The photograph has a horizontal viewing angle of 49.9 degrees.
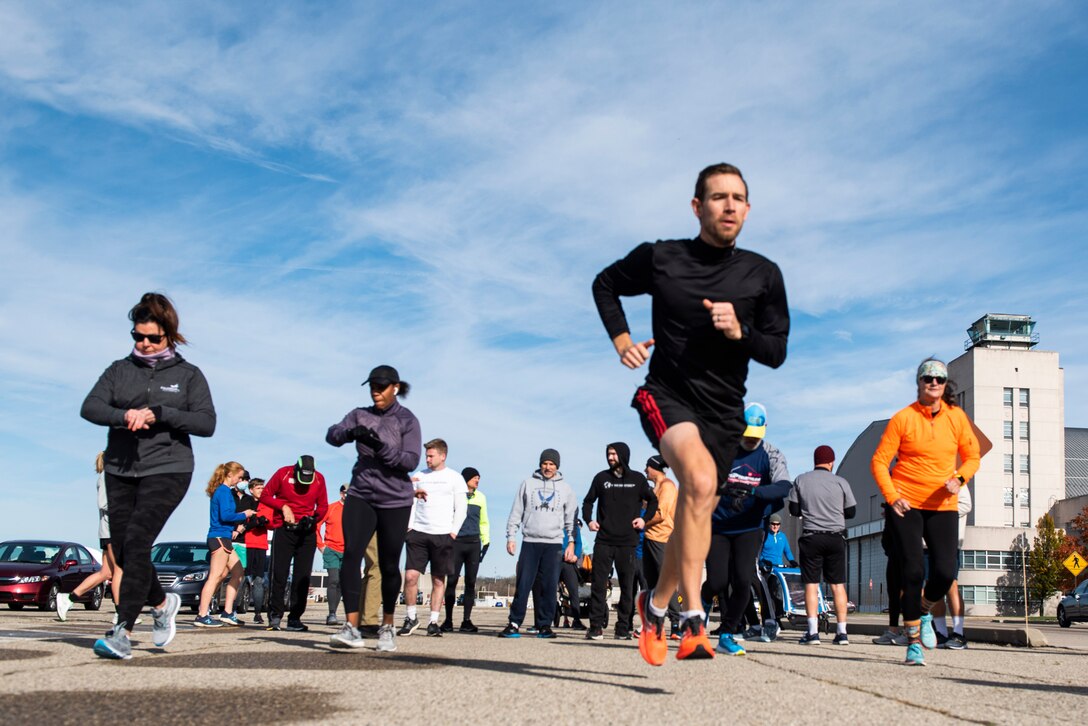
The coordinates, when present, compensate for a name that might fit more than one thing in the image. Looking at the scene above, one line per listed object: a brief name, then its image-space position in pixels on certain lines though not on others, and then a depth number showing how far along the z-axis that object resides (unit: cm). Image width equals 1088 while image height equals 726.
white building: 10075
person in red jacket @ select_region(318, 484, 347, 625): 1473
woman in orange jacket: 784
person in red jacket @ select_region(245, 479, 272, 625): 1312
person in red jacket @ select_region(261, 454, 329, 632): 1215
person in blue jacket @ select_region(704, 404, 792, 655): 926
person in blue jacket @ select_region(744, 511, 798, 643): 1223
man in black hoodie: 1175
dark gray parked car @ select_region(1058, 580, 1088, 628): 3650
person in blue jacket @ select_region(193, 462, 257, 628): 1309
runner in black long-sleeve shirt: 499
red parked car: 2167
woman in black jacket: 644
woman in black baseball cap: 783
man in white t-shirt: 1197
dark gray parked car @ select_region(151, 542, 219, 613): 2027
